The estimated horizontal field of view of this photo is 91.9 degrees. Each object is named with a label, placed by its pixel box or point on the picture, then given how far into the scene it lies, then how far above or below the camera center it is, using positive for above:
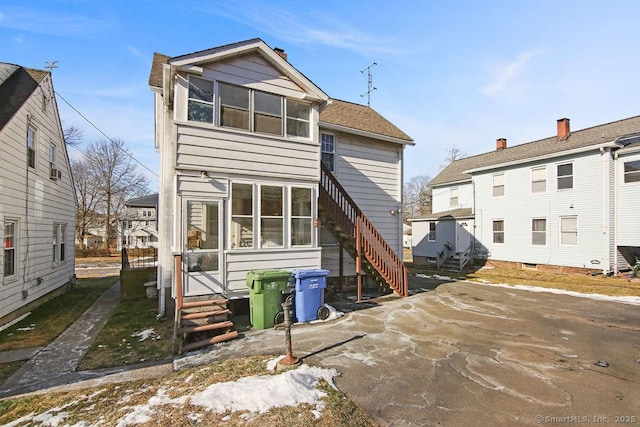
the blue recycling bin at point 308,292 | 7.28 -1.67
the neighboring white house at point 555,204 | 13.59 +0.93
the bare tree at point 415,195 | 47.72 +4.96
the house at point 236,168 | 6.91 +1.37
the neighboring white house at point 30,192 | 7.80 +0.91
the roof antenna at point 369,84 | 15.70 +7.07
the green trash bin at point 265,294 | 6.82 -1.61
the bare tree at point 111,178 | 36.16 +5.34
